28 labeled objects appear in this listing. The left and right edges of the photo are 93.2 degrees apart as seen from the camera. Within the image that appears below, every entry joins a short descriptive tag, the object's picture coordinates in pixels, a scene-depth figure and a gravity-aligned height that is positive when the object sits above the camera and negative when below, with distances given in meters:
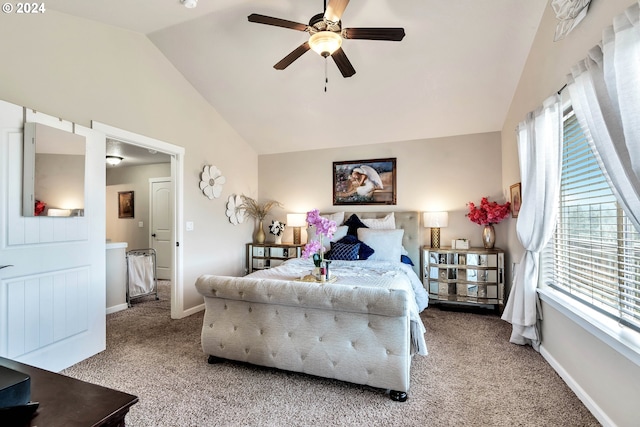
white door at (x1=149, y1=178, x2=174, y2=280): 6.16 -0.10
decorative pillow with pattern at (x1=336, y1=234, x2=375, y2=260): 3.88 -0.42
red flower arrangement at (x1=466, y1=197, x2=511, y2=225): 3.85 +0.05
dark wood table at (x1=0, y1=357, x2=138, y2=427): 0.72 -0.48
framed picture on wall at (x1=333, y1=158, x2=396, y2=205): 4.63 +0.55
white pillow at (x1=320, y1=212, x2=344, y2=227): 4.63 +0.00
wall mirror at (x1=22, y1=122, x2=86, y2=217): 2.26 +0.38
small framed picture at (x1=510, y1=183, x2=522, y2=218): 3.41 +0.19
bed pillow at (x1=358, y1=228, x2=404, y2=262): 3.90 -0.34
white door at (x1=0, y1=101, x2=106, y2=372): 2.15 -0.39
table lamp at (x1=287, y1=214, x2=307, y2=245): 4.83 -0.04
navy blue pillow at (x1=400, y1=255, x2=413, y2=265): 4.09 -0.58
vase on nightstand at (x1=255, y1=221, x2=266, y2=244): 5.02 -0.29
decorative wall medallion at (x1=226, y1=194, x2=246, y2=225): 4.58 +0.11
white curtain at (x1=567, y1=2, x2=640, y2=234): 1.35 +0.54
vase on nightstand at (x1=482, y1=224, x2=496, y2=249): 4.00 -0.27
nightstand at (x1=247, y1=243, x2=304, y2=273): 4.70 -0.58
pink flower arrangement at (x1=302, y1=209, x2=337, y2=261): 2.71 -0.10
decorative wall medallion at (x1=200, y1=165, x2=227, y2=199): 4.07 +0.51
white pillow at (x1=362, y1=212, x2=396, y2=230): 4.38 -0.08
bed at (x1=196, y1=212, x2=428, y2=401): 2.01 -0.81
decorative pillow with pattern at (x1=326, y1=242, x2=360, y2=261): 3.84 -0.45
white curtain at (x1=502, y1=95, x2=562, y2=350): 2.37 +0.09
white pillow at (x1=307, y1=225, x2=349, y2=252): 4.21 -0.25
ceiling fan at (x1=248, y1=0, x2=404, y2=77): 2.10 +1.34
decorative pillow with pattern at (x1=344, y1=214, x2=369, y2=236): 4.40 -0.12
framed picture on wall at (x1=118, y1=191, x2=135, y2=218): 6.45 +0.30
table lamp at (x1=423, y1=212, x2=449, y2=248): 4.17 -0.08
